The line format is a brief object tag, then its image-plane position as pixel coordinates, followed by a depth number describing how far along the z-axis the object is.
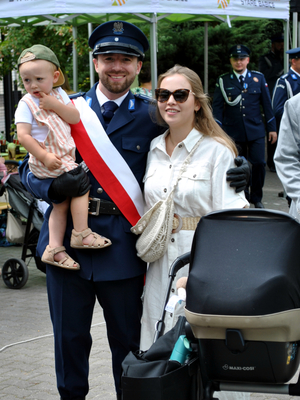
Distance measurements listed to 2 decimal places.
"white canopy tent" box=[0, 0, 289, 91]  7.56
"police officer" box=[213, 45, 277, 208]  8.84
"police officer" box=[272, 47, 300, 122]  8.44
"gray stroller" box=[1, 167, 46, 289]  6.21
